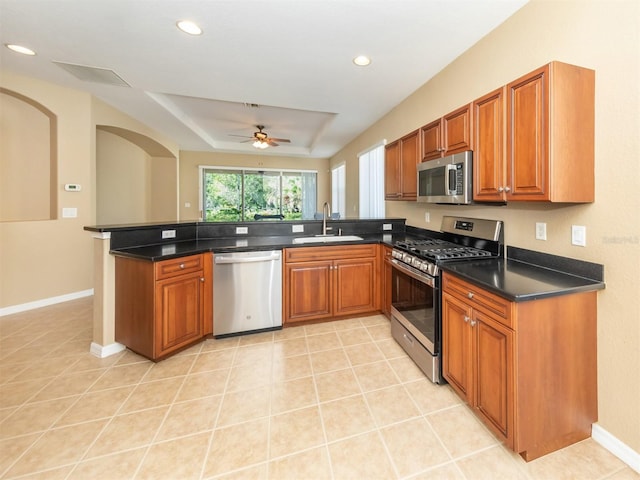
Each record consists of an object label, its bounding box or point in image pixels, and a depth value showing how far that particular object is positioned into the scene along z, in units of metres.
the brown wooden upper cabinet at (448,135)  2.03
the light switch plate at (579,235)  1.54
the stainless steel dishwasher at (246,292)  2.58
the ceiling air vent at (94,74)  2.84
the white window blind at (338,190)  6.58
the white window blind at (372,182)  4.42
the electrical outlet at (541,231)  1.78
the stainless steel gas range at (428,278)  1.92
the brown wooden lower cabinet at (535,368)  1.31
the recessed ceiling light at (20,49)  2.53
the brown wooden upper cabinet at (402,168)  2.79
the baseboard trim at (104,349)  2.34
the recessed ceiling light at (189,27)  2.08
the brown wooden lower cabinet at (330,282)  2.83
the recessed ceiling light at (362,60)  2.52
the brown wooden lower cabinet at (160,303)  2.18
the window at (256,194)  7.29
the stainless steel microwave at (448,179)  2.02
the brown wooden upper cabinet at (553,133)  1.42
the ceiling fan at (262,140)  5.11
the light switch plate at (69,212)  3.58
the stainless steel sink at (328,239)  3.05
